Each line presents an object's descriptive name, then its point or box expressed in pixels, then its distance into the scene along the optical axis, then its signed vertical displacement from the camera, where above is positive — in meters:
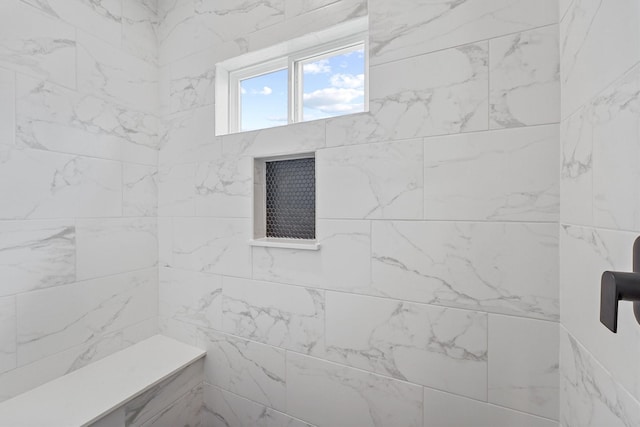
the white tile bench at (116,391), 1.10 -0.77
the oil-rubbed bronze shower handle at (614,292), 0.34 -0.10
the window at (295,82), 1.31 +0.66
